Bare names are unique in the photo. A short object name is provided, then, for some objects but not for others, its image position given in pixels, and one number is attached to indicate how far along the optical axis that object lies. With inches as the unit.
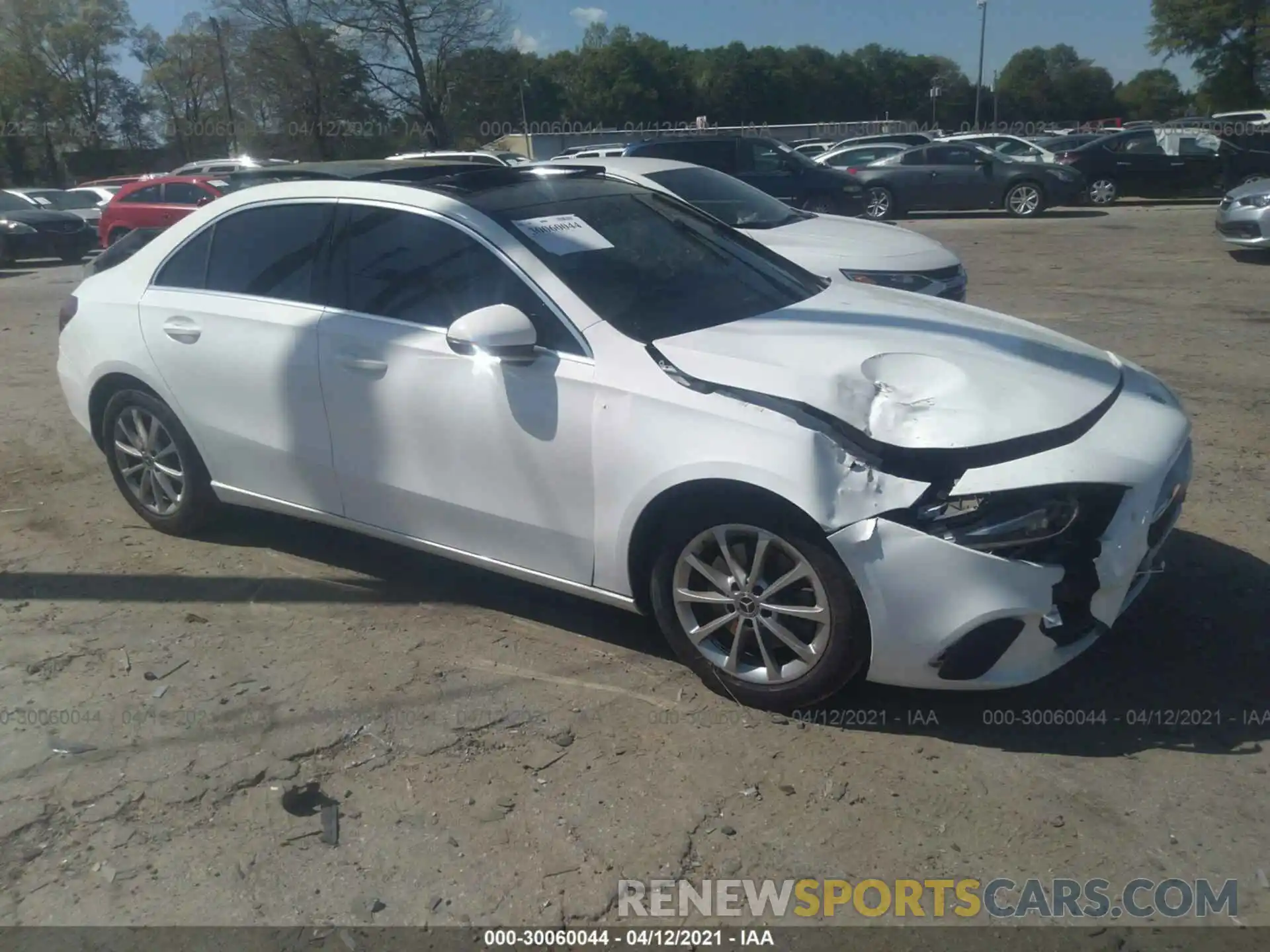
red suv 687.1
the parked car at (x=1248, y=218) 481.1
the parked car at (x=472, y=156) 584.1
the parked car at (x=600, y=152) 866.0
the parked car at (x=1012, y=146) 859.4
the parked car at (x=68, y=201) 937.5
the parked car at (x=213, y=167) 901.8
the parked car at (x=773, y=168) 593.9
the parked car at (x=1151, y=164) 823.1
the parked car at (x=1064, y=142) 1060.5
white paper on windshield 153.9
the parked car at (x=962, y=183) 784.3
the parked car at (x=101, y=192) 1007.0
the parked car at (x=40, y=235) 756.6
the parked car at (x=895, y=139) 1025.5
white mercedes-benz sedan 120.9
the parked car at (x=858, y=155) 855.7
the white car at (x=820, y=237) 294.7
